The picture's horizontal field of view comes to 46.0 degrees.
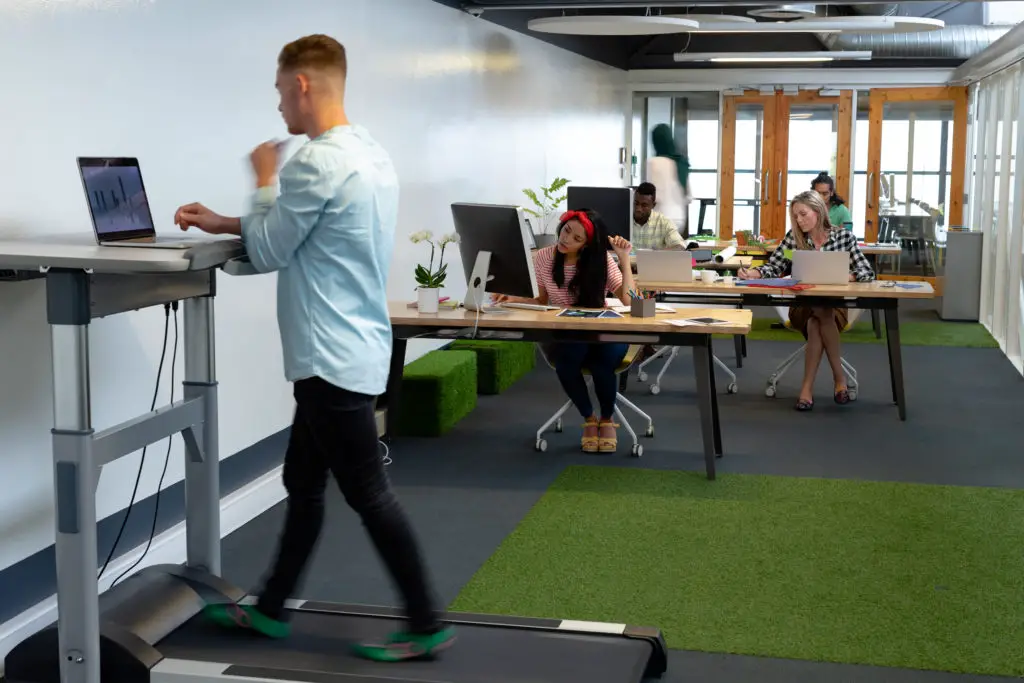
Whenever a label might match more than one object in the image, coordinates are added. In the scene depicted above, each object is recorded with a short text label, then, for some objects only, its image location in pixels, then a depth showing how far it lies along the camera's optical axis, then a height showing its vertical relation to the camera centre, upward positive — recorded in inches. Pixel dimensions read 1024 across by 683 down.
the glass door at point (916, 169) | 630.5 +13.0
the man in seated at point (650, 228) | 391.9 -11.4
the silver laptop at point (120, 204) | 130.9 -1.6
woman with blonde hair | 308.8 -20.4
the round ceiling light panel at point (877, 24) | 393.1 +55.6
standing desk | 119.0 -20.4
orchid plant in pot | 242.7 -19.0
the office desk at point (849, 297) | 289.1 -25.1
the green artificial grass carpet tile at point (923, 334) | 435.5 -53.0
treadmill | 123.7 -49.9
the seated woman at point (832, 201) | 436.1 -2.7
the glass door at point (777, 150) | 647.8 +23.3
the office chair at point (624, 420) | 260.0 -50.3
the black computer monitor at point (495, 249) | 233.0 -11.3
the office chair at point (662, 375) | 334.2 -52.7
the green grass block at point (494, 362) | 334.3 -47.8
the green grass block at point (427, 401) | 276.4 -47.9
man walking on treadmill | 124.3 -8.4
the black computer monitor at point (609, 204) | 333.4 -3.3
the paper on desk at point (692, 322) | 226.6 -24.4
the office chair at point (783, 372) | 330.0 -49.8
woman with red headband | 250.7 -20.7
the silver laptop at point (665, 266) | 315.0 -19.1
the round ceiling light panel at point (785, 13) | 423.2 +63.4
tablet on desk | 238.5 -24.0
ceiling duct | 548.7 +69.7
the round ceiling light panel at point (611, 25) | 358.9 +50.5
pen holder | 234.7 -22.4
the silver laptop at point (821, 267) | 298.8 -18.2
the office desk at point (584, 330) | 227.8 -26.3
